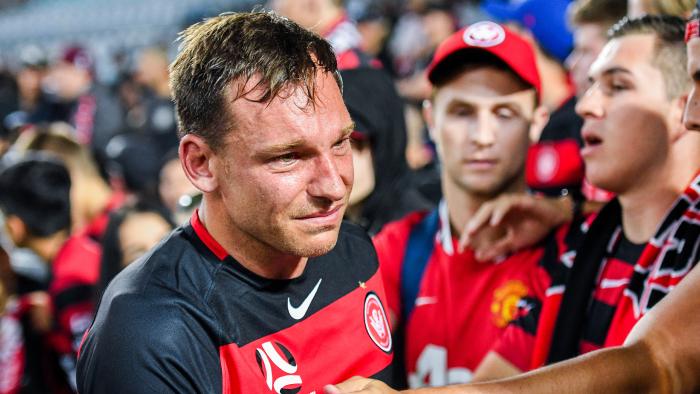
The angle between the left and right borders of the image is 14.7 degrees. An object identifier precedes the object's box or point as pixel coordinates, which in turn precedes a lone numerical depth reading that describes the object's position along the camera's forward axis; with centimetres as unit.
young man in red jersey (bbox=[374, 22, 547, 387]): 358
